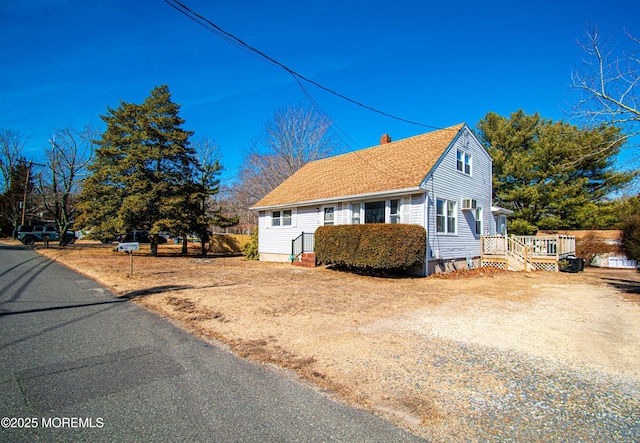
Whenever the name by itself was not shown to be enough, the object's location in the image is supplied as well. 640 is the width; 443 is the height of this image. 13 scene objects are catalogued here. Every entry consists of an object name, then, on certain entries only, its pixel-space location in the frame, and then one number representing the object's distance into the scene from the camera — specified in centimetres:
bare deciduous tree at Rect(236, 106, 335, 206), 2952
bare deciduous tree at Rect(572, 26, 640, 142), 784
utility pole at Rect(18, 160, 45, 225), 2903
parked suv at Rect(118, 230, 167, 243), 3841
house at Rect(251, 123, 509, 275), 1362
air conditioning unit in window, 1555
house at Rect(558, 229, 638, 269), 1935
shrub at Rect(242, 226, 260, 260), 2059
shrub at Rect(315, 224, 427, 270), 1176
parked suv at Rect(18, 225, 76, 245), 3219
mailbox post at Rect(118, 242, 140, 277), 1092
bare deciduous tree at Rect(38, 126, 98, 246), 2830
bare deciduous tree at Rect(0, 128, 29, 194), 3525
